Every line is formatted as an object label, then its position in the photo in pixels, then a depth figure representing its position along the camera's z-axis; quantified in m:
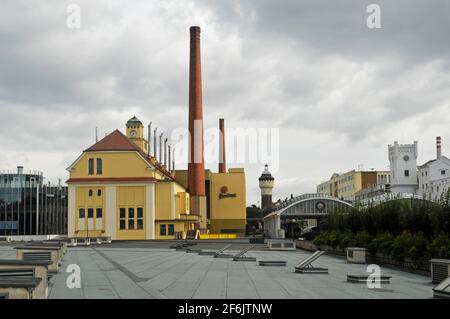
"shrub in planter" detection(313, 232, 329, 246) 42.47
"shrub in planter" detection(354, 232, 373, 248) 31.81
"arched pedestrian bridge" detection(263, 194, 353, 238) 83.88
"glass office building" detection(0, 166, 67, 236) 90.31
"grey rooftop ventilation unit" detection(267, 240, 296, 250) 48.62
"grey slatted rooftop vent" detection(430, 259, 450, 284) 17.99
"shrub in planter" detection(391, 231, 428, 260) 23.49
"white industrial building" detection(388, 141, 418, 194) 116.31
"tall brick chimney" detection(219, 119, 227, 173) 107.12
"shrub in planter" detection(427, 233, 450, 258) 21.39
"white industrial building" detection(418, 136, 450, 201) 105.91
